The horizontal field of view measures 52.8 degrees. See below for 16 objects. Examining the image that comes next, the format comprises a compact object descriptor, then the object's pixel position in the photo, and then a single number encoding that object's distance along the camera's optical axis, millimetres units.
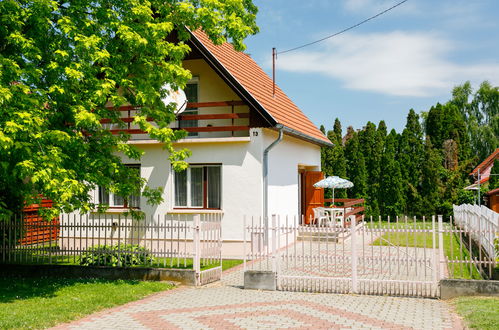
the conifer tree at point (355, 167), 28953
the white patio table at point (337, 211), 19852
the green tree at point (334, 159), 29312
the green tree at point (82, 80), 9352
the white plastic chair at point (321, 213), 20141
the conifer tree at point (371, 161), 28859
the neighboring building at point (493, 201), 26416
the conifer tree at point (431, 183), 28312
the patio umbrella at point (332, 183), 20828
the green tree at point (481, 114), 44344
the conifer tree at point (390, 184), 28297
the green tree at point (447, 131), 30625
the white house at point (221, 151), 15711
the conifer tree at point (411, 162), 28641
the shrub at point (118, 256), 12312
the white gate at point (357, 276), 10047
